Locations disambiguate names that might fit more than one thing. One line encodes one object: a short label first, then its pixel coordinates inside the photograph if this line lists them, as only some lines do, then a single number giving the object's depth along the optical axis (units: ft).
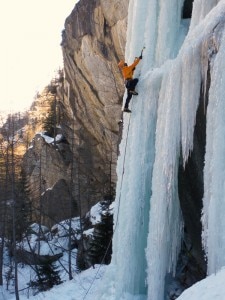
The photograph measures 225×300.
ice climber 26.09
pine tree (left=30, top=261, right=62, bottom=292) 48.46
